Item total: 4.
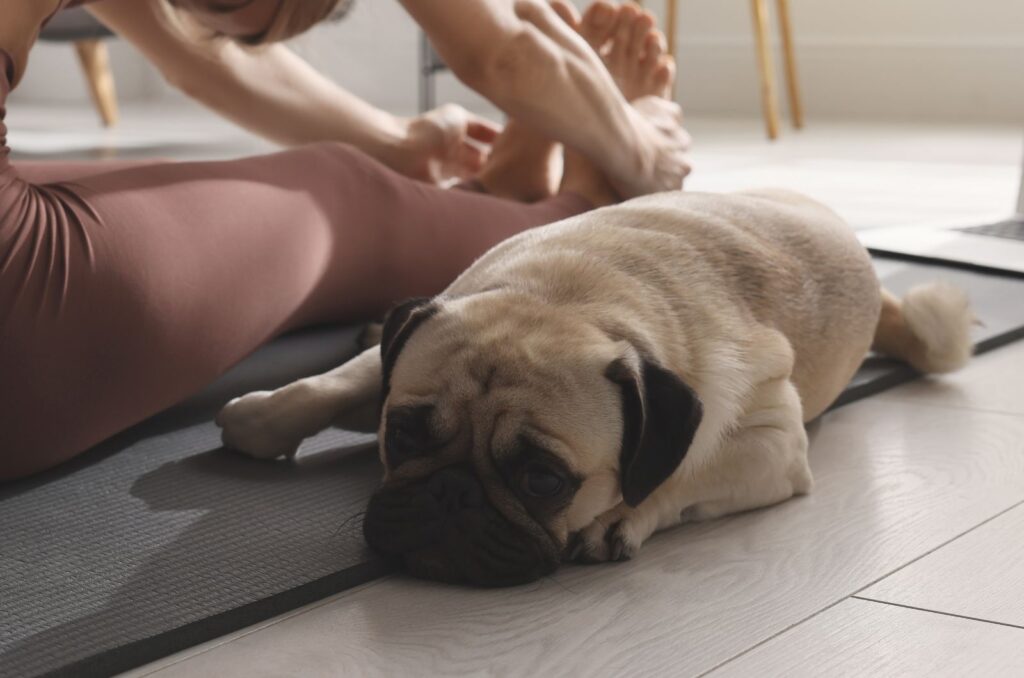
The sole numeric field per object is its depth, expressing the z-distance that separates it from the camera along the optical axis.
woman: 1.30
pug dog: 1.18
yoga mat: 1.12
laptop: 2.03
